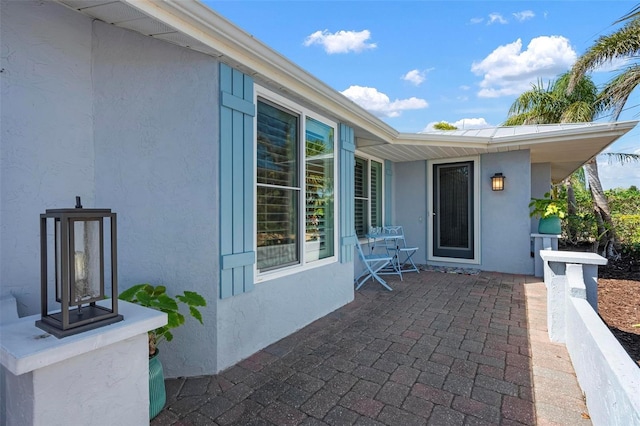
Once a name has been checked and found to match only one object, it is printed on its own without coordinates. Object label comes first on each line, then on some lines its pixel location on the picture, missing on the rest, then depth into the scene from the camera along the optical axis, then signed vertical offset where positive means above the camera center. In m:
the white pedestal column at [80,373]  1.07 -0.59
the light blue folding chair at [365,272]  4.71 -0.97
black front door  6.19 -0.02
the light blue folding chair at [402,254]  6.17 -0.91
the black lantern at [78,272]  1.20 -0.24
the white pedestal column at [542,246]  5.44 -0.63
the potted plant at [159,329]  1.89 -0.66
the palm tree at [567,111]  7.29 +3.22
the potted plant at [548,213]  5.27 -0.07
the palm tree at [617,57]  4.81 +2.58
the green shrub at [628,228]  7.14 -0.45
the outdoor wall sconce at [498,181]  5.74 +0.49
